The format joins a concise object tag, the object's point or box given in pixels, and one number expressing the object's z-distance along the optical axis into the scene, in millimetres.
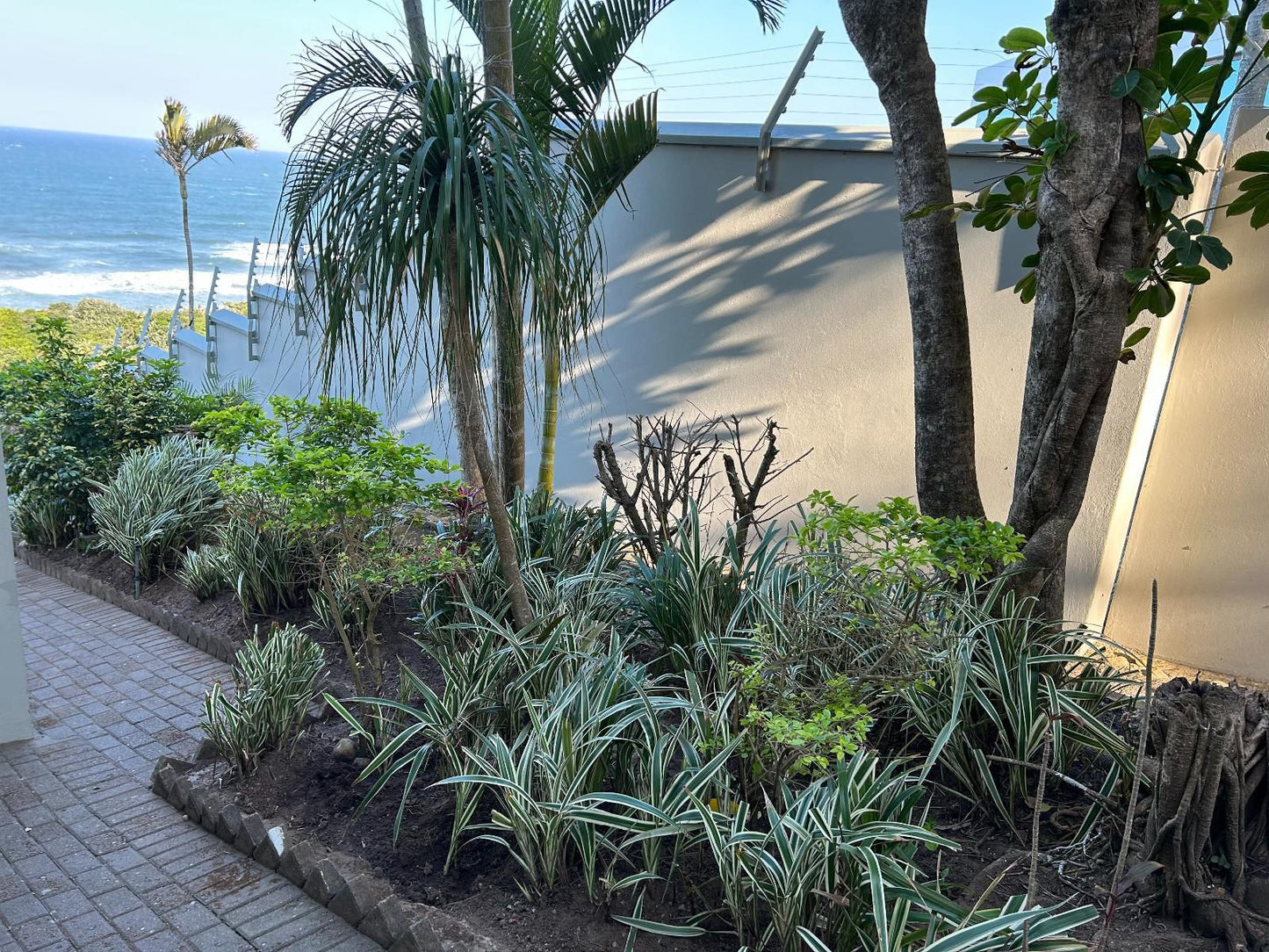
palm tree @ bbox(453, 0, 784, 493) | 4996
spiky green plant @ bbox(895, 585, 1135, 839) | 2775
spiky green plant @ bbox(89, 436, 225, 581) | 5977
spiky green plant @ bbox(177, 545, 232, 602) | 5422
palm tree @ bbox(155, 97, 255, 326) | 16203
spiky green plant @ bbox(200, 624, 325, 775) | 3342
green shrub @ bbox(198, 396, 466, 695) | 3475
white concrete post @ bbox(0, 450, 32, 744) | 3908
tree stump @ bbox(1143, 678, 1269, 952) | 2320
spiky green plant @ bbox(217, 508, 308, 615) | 5090
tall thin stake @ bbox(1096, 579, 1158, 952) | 1345
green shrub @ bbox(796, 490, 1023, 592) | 2787
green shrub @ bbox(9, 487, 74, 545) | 6984
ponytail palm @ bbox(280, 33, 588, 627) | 2930
